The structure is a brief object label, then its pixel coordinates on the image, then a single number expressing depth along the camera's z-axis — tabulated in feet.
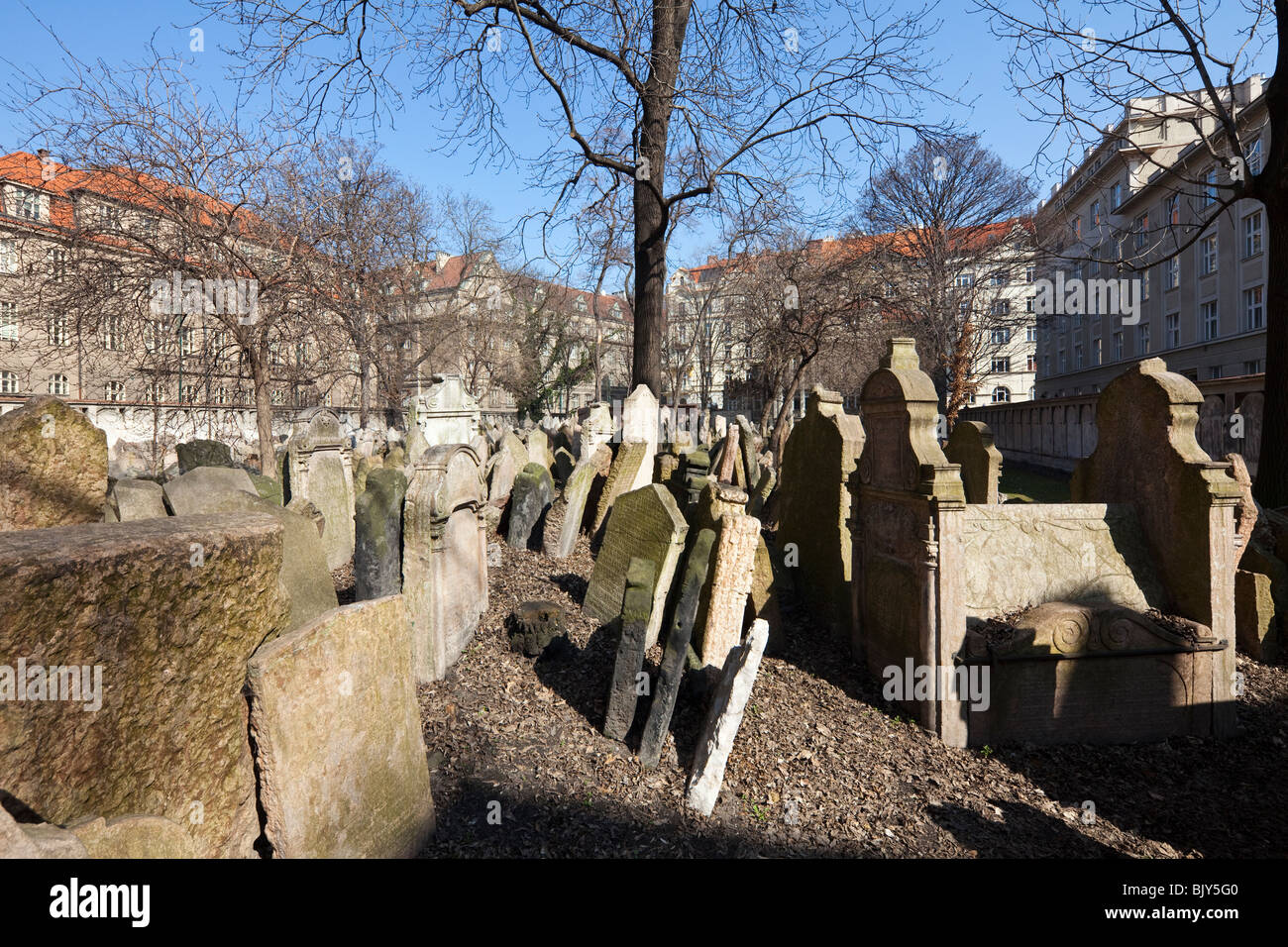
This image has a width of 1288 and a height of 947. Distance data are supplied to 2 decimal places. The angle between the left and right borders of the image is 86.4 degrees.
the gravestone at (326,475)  29.48
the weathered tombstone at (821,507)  23.77
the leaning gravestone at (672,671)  15.24
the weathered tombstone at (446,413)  46.42
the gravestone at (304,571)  15.78
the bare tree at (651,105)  31.86
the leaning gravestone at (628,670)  15.79
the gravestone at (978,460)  30.42
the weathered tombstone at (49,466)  12.44
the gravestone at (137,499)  19.70
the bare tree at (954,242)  83.66
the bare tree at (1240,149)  29.37
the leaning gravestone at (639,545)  19.74
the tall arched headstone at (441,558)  17.43
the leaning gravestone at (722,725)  14.08
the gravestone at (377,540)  18.11
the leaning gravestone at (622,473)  32.14
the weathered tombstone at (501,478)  33.32
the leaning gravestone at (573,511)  28.99
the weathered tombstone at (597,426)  38.99
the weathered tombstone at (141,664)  6.88
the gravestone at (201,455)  34.96
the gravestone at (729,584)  18.88
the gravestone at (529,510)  29.12
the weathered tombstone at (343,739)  9.05
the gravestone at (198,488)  21.43
